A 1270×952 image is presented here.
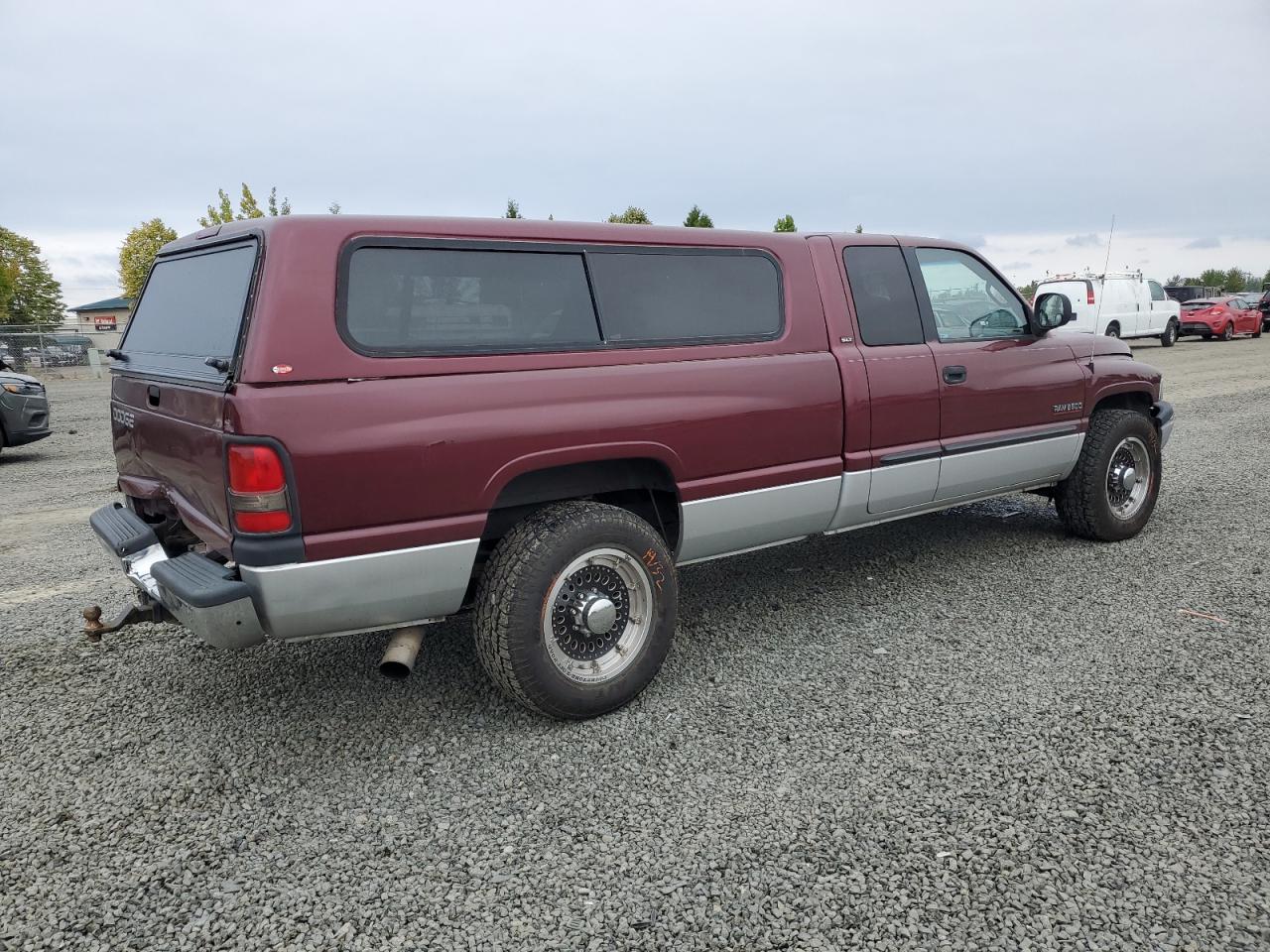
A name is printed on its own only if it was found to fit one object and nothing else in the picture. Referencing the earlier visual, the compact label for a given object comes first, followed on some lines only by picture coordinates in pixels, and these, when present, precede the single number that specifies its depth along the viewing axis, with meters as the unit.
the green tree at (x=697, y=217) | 42.44
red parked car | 25.52
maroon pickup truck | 2.84
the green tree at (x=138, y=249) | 56.32
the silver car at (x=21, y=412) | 9.80
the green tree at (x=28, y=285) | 67.44
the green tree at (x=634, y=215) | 40.83
